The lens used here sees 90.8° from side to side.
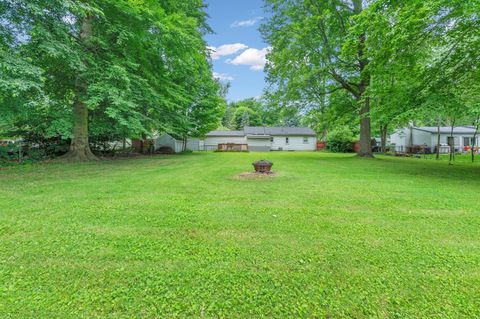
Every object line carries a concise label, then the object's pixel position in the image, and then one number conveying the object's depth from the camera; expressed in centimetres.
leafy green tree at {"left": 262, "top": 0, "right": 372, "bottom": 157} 1498
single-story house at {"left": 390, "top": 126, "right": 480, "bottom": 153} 2498
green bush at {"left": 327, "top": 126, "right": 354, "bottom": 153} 2614
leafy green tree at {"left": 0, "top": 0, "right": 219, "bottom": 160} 833
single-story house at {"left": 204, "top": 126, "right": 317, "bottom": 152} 3219
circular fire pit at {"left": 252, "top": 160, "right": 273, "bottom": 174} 830
